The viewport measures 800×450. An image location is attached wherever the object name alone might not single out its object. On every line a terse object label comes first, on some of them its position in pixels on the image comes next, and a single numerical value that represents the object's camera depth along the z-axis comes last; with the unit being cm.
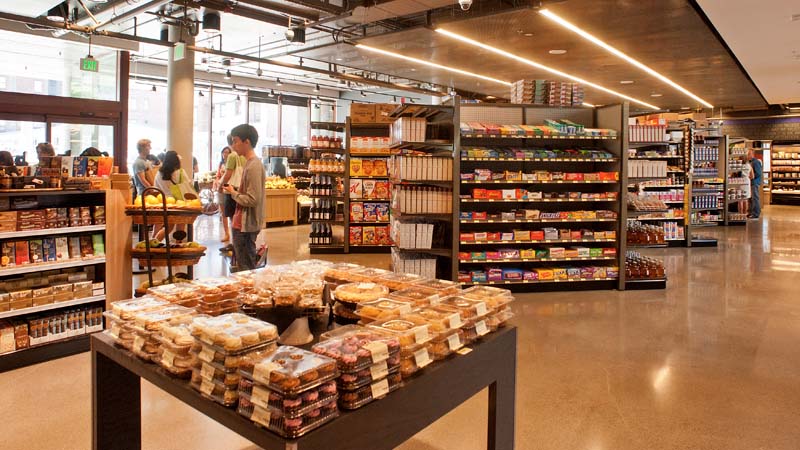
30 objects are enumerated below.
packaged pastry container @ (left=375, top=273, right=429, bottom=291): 251
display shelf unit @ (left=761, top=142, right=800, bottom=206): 2244
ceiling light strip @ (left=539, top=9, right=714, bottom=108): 894
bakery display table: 149
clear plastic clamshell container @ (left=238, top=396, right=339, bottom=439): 137
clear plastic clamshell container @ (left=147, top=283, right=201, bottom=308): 220
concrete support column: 1162
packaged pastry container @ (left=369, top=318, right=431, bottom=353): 176
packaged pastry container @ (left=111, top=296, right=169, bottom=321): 201
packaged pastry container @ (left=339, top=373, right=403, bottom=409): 154
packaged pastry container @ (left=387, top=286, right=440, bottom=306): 222
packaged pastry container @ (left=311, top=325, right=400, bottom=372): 157
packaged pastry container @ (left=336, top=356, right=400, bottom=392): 154
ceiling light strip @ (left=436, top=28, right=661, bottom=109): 1048
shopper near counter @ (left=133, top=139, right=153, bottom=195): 774
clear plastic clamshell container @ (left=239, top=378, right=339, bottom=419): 138
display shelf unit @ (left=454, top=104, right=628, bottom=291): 671
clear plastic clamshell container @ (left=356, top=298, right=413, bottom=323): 203
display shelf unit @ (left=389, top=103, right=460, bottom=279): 641
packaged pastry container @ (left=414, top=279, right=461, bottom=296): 241
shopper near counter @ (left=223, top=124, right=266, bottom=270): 500
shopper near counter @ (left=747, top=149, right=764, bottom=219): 1680
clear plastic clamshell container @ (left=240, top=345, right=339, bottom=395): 140
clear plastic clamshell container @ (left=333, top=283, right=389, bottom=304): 218
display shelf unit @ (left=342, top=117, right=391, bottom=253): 935
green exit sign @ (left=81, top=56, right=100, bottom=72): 884
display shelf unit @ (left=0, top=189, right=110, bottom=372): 393
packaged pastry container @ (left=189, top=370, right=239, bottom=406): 154
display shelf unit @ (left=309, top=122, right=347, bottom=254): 959
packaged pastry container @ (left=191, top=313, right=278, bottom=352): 158
